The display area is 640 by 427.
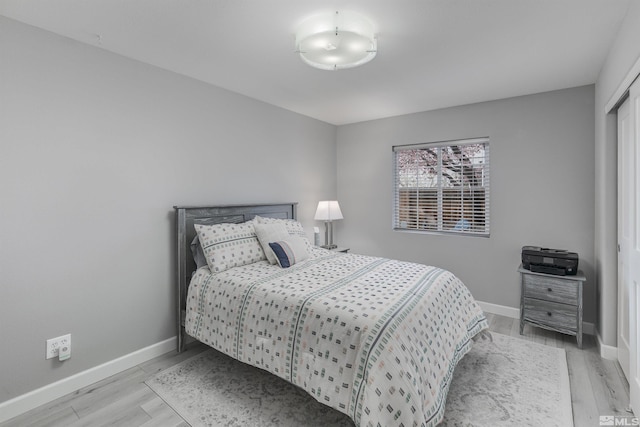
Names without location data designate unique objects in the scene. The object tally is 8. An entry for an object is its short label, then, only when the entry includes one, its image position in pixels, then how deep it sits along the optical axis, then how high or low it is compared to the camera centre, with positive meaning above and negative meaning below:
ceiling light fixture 1.91 +1.08
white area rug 1.90 -1.22
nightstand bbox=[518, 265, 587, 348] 2.81 -0.82
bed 1.55 -0.63
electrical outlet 2.12 -0.89
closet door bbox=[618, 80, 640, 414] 1.86 -0.18
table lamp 4.14 +0.00
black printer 2.87 -0.45
